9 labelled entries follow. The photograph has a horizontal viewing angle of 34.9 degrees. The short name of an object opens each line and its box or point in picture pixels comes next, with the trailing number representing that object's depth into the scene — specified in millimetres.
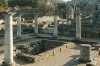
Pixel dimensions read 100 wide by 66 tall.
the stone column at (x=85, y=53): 9688
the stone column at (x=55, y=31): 18703
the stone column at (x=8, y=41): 8430
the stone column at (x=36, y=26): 20219
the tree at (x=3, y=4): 54391
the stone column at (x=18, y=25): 18062
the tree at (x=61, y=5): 71000
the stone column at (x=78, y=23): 16789
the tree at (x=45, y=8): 48500
